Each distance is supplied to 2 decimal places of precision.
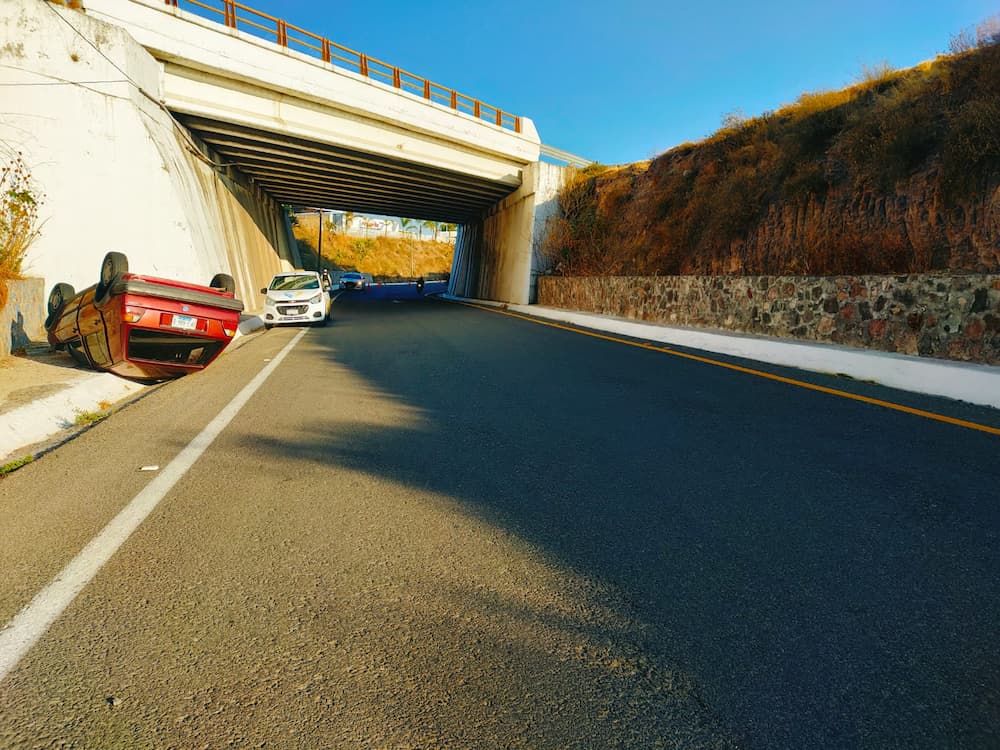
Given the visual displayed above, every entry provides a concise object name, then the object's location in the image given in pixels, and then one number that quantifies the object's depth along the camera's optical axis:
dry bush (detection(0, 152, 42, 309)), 8.49
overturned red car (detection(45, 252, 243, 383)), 6.96
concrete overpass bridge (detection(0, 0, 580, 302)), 15.41
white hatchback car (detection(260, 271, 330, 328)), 18.00
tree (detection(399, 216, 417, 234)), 130.88
